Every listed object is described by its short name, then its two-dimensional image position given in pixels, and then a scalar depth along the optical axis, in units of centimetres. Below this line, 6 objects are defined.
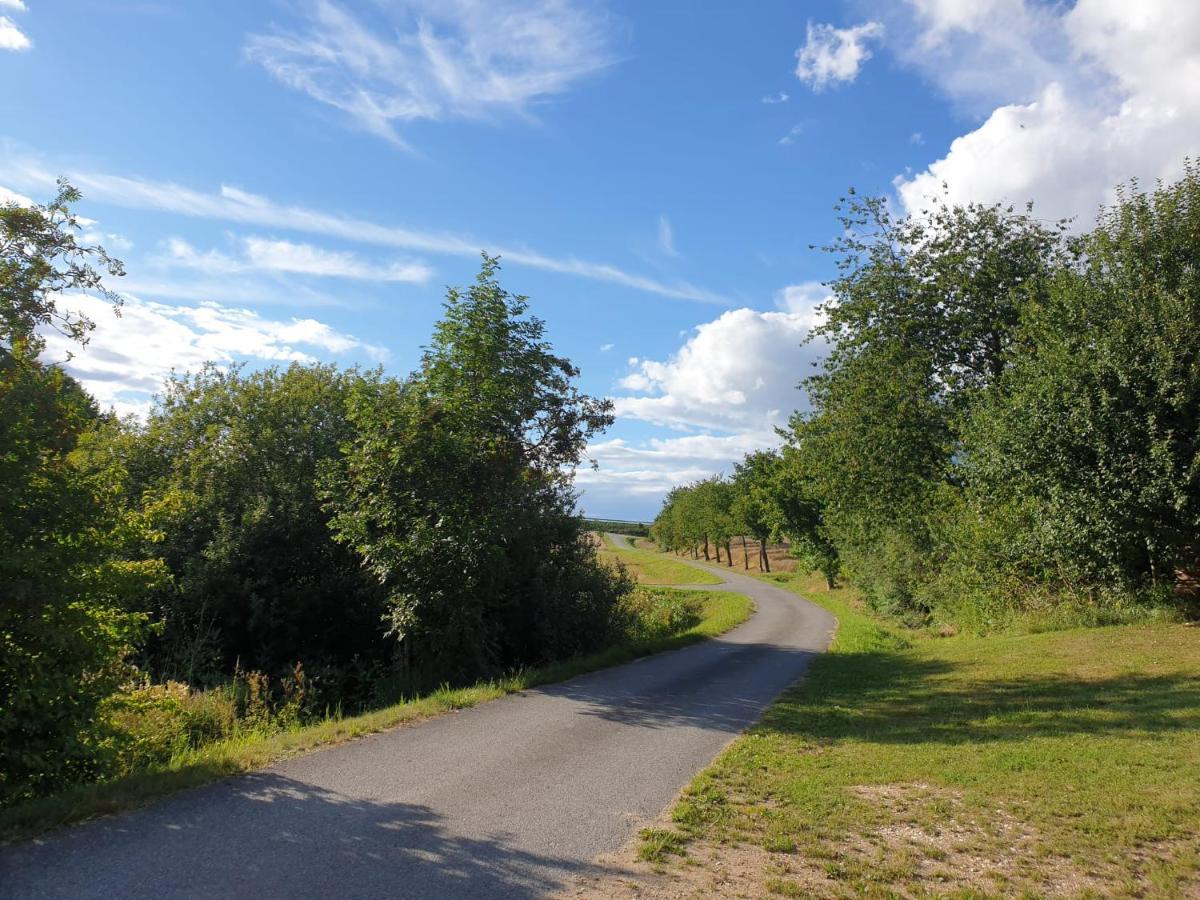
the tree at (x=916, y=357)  2522
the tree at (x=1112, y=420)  1577
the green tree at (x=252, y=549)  1634
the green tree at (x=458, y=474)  1308
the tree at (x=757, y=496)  5191
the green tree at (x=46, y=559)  649
